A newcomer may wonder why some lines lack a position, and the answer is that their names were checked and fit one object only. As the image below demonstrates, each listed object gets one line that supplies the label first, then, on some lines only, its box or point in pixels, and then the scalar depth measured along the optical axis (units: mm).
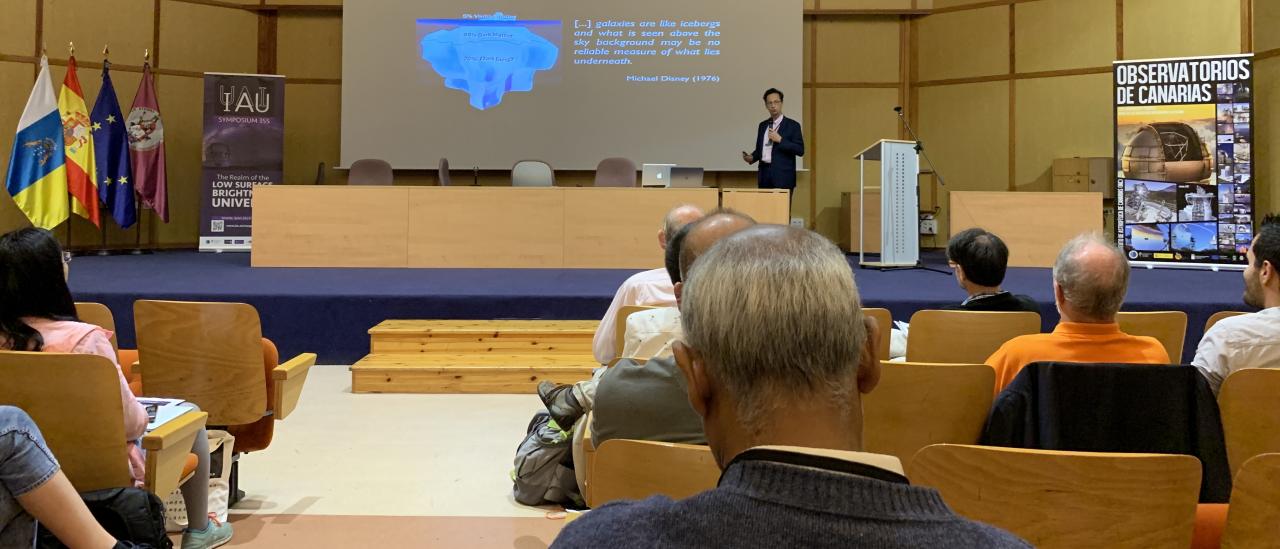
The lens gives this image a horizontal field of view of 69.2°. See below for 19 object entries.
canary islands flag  7797
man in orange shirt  1977
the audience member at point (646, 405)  1736
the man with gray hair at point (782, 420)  606
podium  6547
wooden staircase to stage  4328
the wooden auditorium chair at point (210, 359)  2695
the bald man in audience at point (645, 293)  3098
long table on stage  6566
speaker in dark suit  7699
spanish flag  8094
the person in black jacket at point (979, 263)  3054
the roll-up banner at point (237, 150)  8672
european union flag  8297
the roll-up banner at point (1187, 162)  7109
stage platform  4820
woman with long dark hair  1890
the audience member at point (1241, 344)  2057
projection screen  9320
